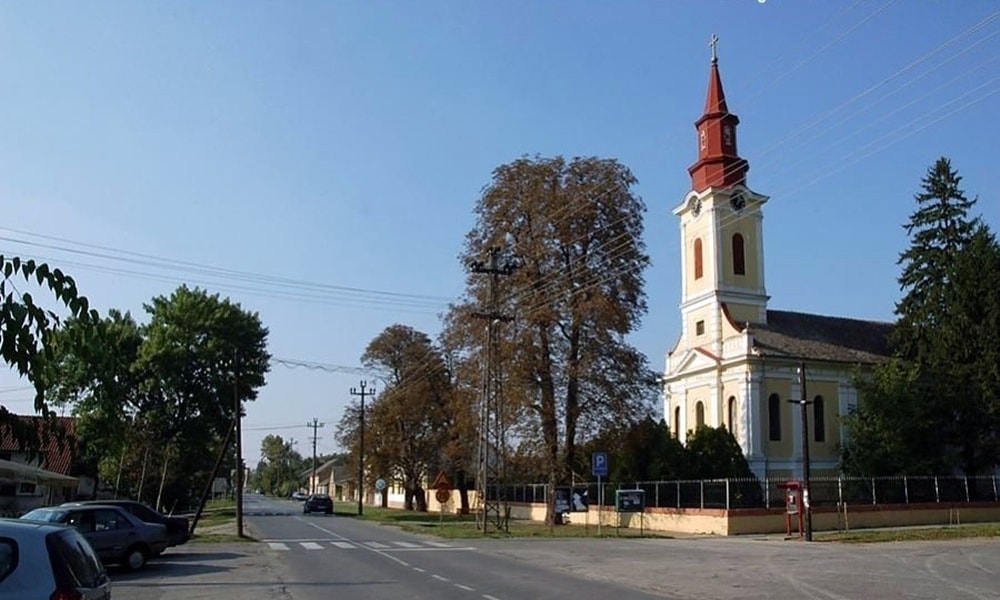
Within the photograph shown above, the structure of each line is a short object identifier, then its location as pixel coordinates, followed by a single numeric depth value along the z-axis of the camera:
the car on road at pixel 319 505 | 69.25
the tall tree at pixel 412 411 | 67.81
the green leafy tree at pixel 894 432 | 47.06
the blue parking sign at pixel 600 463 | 36.84
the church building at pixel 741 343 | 53.22
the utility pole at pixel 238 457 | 35.49
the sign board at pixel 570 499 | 44.41
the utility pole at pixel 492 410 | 38.50
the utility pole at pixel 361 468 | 70.38
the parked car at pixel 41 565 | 6.61
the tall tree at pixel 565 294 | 44.81
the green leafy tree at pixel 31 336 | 3.90
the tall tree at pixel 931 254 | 53.72
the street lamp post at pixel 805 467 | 33.09
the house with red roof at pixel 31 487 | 33.38
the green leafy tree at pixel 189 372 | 54.00
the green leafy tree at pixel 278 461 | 193.52
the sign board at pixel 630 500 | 39.31
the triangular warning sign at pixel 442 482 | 42.47
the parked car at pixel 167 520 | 25.03
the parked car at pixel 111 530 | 22.11
